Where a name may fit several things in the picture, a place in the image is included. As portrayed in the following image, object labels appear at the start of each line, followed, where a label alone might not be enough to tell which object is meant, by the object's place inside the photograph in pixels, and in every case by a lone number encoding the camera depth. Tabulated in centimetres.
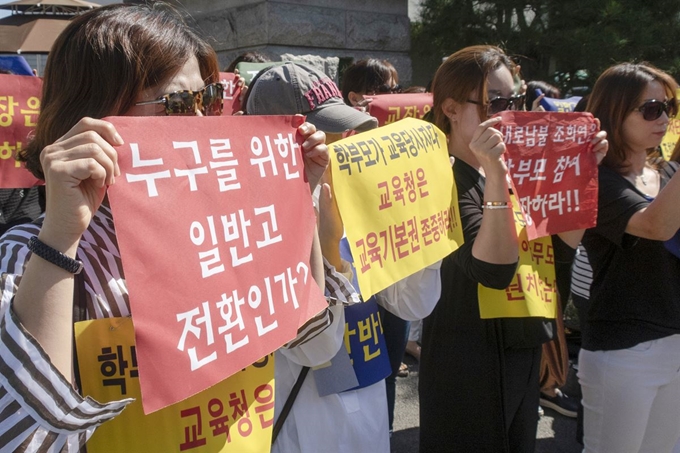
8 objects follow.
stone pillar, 612
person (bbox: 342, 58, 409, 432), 434
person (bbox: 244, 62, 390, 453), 156
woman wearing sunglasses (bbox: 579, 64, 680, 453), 224
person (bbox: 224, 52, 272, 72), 437
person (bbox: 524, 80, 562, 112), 502
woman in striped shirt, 93
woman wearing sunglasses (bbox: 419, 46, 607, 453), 197
